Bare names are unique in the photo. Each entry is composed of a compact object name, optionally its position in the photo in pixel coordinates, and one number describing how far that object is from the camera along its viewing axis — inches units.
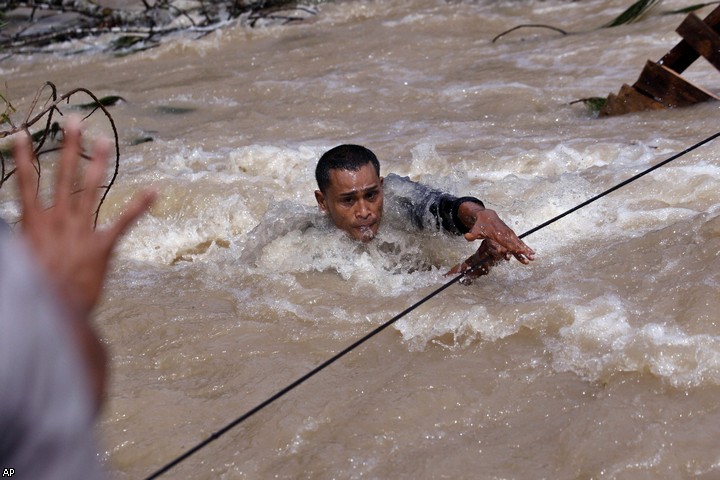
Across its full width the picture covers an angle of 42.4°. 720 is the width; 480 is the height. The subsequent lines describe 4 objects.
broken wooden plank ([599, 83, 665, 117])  248.7
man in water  169.8
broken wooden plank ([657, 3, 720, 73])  235.4
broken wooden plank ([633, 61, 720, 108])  240.8
